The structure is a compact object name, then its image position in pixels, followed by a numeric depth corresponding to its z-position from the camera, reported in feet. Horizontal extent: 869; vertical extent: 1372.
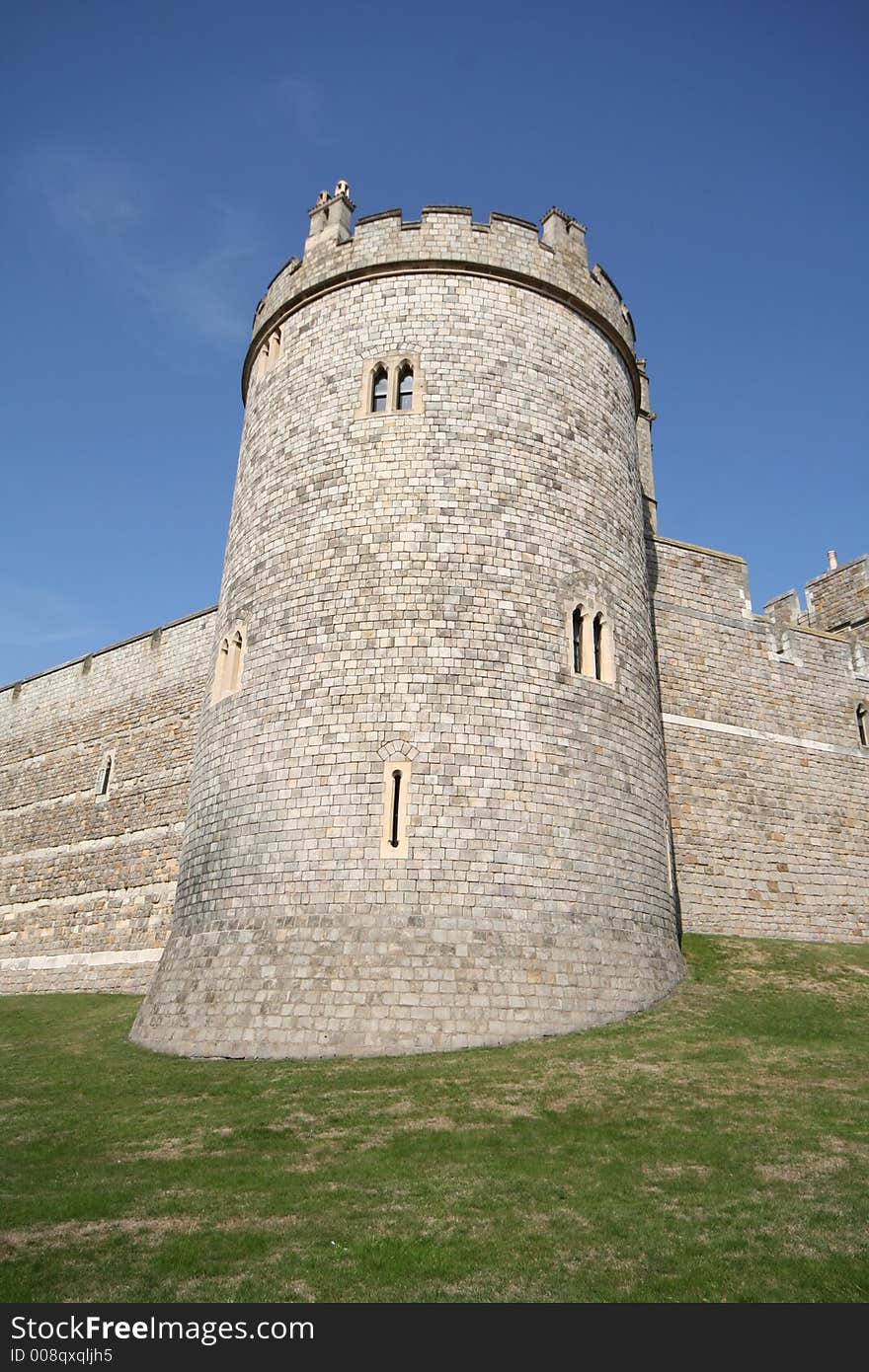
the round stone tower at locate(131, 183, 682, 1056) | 36.70
